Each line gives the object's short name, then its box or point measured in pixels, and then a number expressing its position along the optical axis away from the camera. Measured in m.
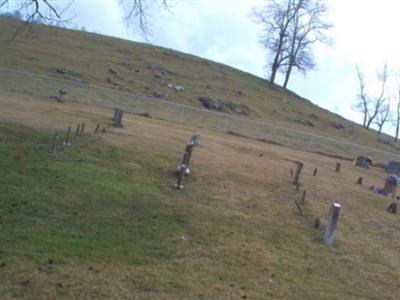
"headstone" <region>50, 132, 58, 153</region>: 16.45
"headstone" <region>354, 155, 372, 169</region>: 33.75
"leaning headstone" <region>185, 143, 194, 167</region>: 16.23
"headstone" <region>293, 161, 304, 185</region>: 19.03
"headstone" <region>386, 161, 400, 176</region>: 34.92
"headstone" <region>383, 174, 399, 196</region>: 21.73
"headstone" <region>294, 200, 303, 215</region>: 15.28
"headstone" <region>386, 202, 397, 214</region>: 18.02
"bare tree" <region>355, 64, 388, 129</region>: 84.50
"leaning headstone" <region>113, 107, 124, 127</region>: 25.44
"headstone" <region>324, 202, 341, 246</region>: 12.52
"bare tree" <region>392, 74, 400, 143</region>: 80.34
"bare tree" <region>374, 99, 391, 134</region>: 84.38
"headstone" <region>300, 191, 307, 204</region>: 16.22
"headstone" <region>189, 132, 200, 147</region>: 21.49
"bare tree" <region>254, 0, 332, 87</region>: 77.81
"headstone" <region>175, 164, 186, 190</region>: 15.15
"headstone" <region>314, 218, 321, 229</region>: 13.86
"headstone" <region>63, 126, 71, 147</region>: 17.59
